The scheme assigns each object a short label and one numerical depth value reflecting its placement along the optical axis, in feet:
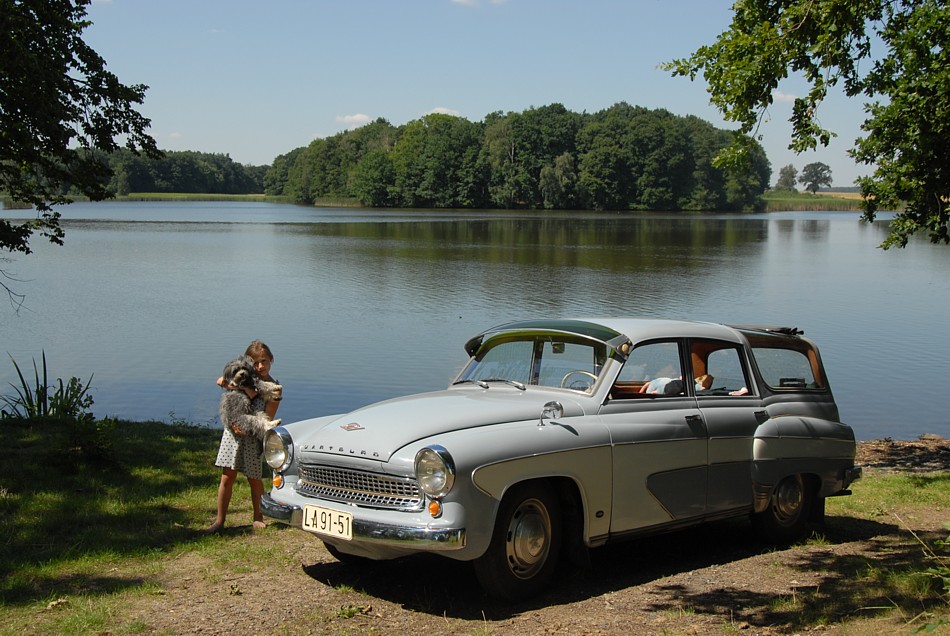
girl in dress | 24.14
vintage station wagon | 18.01
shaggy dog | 23.86
